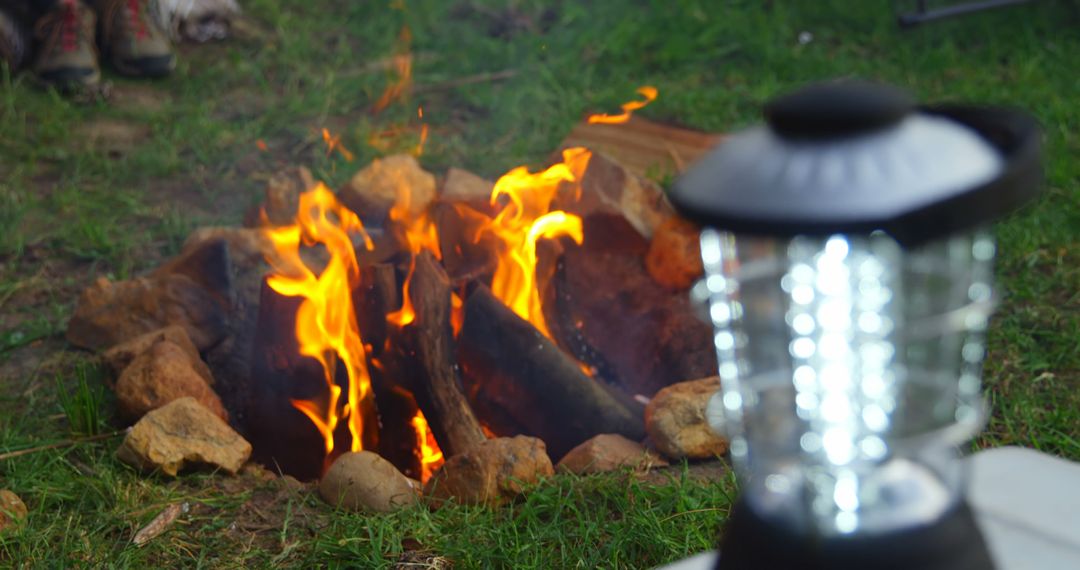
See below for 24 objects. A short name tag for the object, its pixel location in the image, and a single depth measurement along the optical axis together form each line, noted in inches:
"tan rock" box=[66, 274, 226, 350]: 118.9
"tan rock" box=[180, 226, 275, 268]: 124.3
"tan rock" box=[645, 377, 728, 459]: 95.7
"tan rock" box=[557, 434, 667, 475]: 94.5
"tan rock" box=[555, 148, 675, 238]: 120.3
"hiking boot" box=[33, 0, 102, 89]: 190.9
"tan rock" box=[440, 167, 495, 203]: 120.7
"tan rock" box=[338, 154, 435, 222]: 124.1
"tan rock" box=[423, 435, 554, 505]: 90.5
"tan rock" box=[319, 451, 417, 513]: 90.4
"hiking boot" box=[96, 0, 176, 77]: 199.2
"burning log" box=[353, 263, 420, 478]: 107.1
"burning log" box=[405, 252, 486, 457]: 102.4
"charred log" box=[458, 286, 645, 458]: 104.0
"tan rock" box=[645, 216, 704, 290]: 118.6
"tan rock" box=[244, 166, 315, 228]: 130.3
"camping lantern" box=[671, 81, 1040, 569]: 29.7
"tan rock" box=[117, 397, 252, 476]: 96.4
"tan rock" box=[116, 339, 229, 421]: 103.3
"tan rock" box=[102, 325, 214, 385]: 110.5
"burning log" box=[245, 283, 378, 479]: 106.1
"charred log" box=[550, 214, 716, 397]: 115.9
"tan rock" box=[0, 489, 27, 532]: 90.2
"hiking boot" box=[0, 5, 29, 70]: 195.2
